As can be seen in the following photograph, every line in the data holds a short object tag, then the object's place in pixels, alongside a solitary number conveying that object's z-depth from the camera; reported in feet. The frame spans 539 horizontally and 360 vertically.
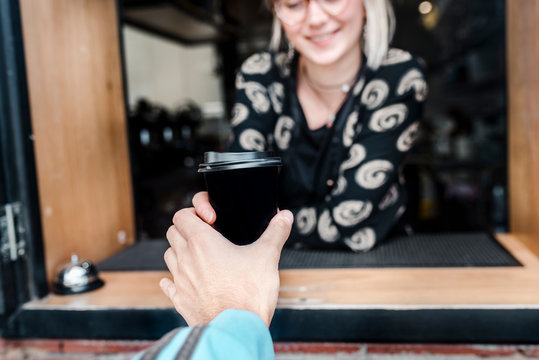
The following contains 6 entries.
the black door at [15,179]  3.29
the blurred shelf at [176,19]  10.36
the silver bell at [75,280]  3.57
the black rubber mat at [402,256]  3.75
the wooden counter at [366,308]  2.84
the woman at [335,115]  4.10
